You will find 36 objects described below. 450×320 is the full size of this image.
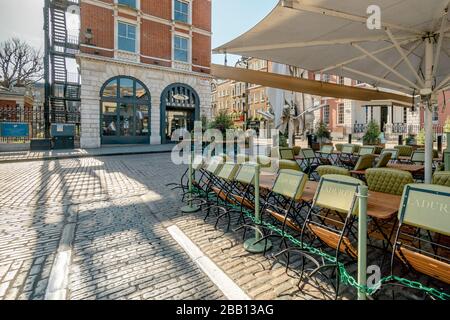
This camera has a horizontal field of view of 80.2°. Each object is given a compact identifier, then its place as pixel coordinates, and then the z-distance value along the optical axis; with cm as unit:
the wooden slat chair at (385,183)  335
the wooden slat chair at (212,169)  541
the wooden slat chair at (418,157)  721
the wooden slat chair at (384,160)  622
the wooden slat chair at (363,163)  633
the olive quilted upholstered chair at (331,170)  407
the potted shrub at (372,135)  1543
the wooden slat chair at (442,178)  332
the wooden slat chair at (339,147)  1006
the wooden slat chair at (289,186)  338
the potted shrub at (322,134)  1761
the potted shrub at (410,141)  1489
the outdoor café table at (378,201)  275
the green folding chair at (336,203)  261
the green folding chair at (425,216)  214
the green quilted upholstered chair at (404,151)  900
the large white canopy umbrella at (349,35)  370
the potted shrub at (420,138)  1530
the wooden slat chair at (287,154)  808
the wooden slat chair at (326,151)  925
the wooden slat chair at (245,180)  428
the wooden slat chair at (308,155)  854
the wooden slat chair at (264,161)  684
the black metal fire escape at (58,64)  1877
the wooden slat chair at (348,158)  900
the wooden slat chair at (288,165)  532
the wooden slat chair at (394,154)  797
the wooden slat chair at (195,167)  630
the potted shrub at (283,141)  1431
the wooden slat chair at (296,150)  936
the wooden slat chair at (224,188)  480
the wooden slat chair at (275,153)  843
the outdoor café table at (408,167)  565
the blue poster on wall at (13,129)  1608
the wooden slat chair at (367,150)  831
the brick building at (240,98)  4800
